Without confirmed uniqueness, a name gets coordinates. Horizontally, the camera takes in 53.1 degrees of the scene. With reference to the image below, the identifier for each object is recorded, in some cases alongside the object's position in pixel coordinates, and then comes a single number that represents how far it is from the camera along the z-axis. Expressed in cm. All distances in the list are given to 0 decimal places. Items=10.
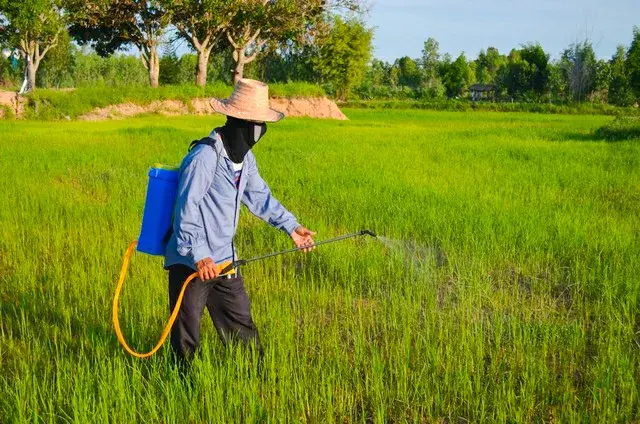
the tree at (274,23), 2478
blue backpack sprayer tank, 258
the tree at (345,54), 4419
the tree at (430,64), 6762
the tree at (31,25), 2617
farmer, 253
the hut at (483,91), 6131
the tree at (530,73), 5041
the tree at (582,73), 4928
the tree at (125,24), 2414
